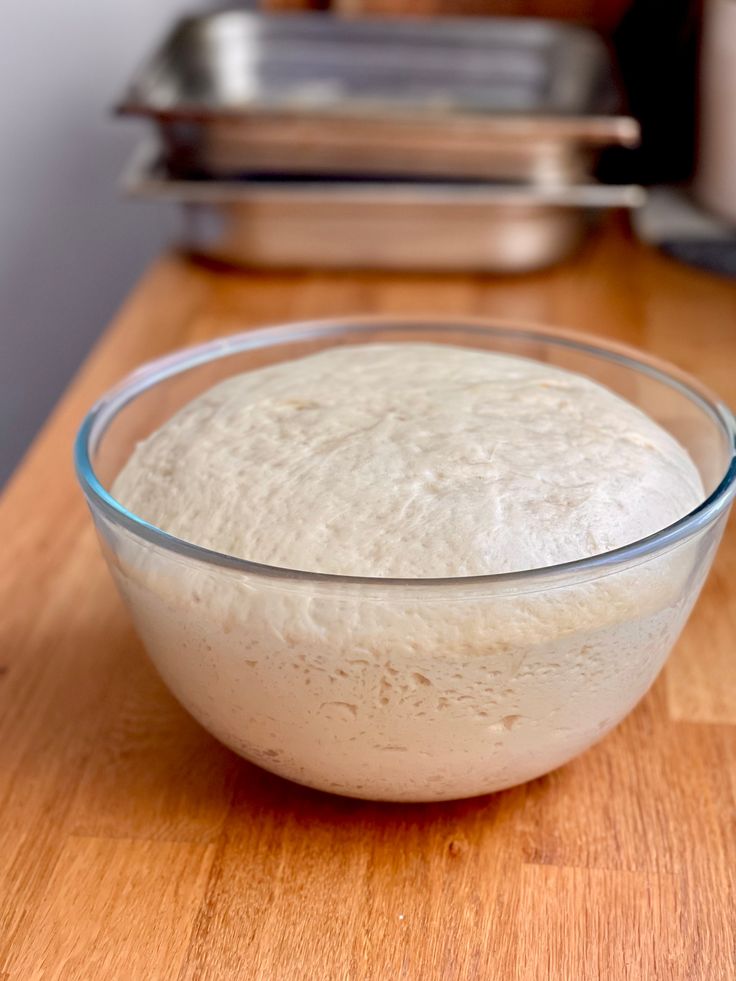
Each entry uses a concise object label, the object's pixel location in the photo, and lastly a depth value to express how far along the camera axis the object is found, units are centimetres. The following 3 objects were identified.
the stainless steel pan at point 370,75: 120
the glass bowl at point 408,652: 46
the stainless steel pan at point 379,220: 117
